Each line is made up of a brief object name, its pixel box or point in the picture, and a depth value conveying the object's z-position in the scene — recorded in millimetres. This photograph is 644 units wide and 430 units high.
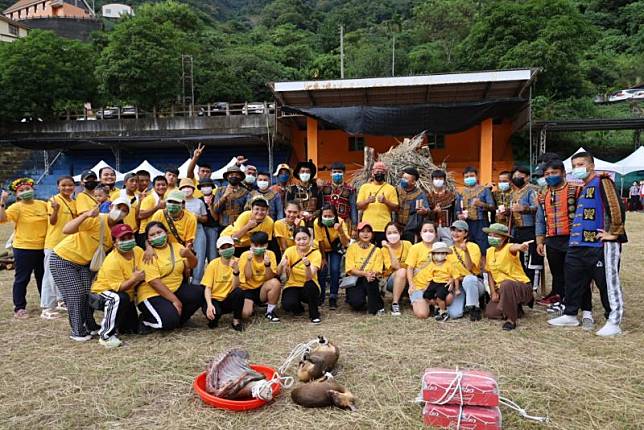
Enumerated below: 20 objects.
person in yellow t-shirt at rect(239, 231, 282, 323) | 4996
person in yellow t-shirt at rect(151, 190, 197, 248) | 5078
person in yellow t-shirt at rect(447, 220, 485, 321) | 5176
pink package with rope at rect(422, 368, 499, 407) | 2793
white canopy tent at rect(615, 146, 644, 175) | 17781
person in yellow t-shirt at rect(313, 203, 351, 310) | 5797
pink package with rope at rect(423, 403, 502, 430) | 2771
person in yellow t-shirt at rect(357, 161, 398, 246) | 6098
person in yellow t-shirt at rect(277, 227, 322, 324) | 5145
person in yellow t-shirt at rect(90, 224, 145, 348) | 4375
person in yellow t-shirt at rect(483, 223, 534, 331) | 4945
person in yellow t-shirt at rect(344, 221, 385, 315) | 5449
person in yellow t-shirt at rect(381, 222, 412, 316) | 5512
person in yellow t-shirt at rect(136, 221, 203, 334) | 4605
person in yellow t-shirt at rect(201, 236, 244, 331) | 4855
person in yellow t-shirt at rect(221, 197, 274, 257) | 5281
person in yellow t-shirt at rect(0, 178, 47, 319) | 5309
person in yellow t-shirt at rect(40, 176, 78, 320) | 5328
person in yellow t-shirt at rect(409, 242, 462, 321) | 5238
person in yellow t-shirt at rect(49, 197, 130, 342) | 4523
